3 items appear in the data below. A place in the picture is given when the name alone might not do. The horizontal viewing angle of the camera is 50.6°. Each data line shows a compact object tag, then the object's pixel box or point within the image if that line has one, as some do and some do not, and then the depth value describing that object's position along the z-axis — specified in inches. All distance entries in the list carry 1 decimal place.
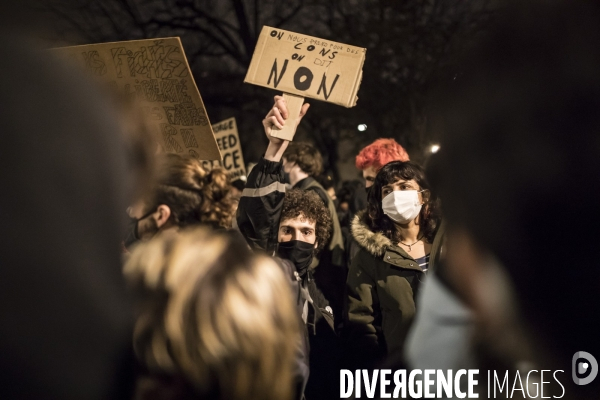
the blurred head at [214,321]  43.1
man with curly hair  113.3
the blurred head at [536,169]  35.2
